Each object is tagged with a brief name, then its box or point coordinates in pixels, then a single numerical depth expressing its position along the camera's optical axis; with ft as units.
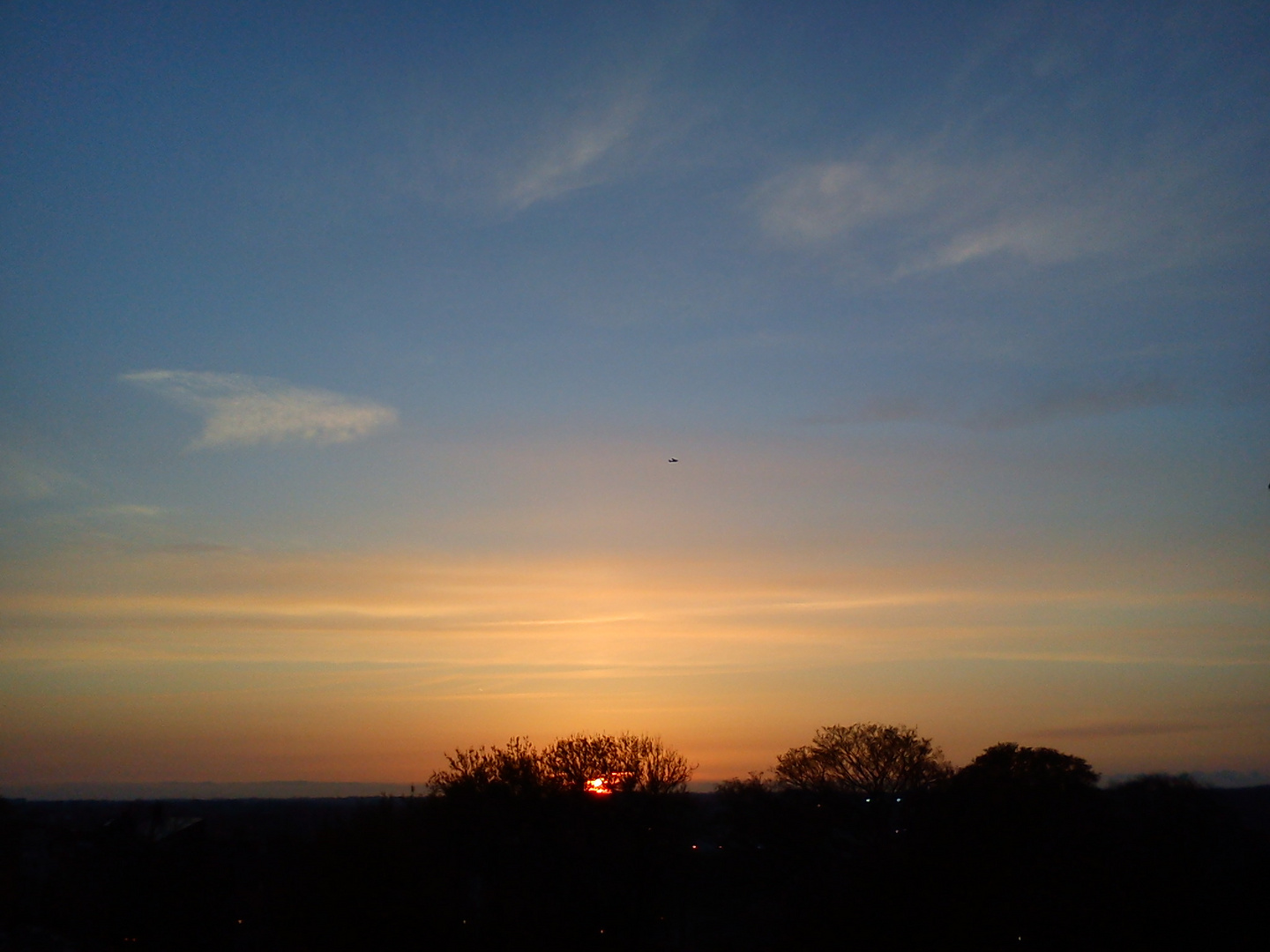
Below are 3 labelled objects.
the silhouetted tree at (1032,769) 196.85
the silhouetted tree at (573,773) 180.14
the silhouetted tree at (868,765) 226.99
